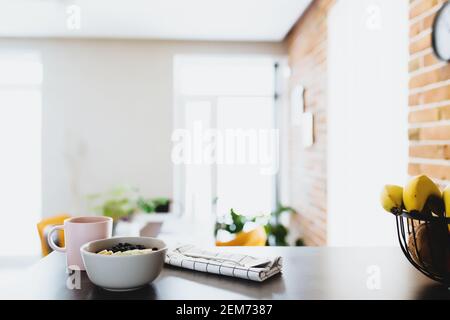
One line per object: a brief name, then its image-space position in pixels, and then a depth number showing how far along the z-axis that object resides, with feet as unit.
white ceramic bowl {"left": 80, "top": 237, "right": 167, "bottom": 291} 2.90
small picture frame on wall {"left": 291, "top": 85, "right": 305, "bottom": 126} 12.26
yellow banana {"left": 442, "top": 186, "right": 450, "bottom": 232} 3.11
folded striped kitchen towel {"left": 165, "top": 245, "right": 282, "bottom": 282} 3.18
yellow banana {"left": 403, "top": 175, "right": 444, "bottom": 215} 3.18
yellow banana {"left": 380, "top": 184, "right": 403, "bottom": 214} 3.40
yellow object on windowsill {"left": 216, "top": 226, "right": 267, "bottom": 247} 6.98
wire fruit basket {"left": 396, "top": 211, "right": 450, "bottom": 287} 2.98
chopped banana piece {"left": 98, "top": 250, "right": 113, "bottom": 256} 3.18
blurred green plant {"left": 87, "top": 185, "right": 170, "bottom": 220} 12.93
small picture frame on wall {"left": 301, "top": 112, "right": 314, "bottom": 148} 11.23
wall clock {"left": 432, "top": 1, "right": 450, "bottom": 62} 4.69
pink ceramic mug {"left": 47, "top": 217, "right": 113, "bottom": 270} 3.49
